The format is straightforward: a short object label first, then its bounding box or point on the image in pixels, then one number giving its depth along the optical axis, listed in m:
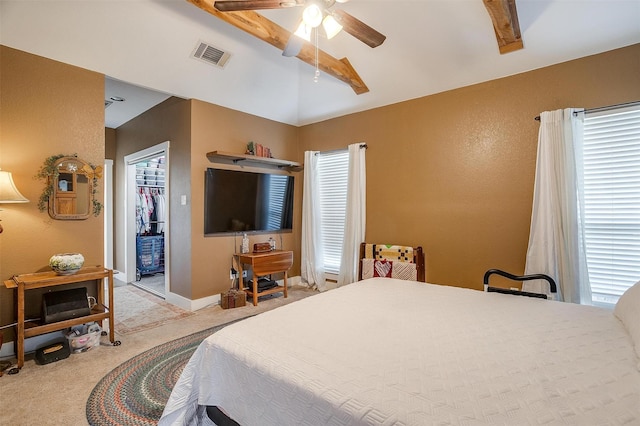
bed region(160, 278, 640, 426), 0.93
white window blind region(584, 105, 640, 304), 2.56
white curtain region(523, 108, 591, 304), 2.69
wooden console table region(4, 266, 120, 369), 2.33
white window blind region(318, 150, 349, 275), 4.54
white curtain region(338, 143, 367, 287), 4.19
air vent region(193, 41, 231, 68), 3.19
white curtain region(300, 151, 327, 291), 4.68
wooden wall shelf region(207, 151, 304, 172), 3.89
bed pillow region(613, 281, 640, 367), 1.37
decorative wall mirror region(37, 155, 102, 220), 2.73
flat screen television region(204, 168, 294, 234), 3.93
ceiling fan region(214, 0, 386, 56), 1.94
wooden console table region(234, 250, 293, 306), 3.94
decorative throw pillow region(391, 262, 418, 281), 3.55
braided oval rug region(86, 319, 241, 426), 1.84
